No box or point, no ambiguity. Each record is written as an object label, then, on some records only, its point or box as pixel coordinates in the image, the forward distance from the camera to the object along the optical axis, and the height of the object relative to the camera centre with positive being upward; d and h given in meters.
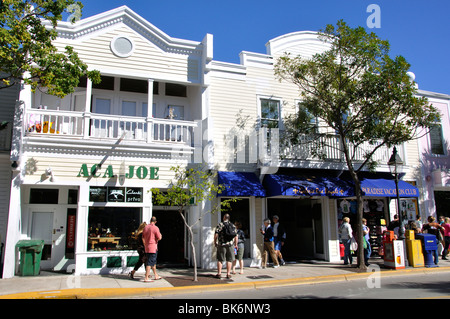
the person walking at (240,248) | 12.17 -1.03
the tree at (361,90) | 12.42 +4.20
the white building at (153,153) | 12.05 +2.25
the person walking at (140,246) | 10.98 -0.83
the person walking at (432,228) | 14.61 -0.54
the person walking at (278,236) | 13.77 -0.73
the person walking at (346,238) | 13.49 -0.82
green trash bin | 11.17 -1.12
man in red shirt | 10.48 -0.71
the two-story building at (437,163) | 17.45 +2.42
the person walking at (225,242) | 11.19 -0.75
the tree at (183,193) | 11.01 +0.71
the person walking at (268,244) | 12.98 -0.97
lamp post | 13.24 +0.78
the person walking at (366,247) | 13.56 -1.14
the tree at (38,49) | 9.66 +4.46
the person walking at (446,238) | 15.26 -0.98
